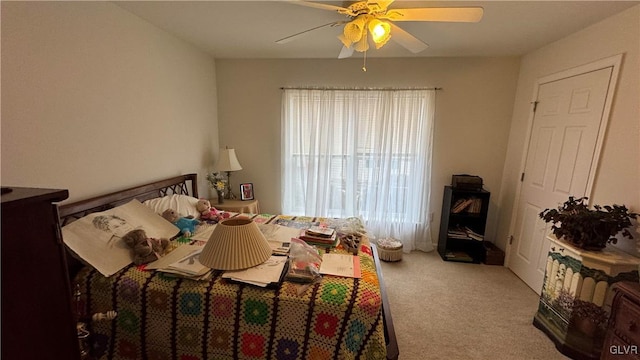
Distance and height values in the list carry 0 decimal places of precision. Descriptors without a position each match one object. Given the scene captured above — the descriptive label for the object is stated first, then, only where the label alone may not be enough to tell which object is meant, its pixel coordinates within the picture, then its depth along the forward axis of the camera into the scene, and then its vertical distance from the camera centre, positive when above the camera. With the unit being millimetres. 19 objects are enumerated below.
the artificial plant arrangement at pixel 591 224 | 1719 -496
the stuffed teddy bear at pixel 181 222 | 2104 -703
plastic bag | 1516 -774
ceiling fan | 1473 +752
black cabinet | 3117 -925
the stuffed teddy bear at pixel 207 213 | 2473 -729
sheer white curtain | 3293 -176
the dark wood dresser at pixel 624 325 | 1366 -944
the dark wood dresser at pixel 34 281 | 712 -446
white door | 2098 -50
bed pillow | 2219 -611
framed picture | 3490 -704
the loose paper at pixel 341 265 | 1612 -802
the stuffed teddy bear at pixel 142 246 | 1650 -718
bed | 1365 -968
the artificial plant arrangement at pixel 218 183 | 3177 -561
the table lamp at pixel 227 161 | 3211 -286
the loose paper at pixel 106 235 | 1514 -642
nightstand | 3081 -808
